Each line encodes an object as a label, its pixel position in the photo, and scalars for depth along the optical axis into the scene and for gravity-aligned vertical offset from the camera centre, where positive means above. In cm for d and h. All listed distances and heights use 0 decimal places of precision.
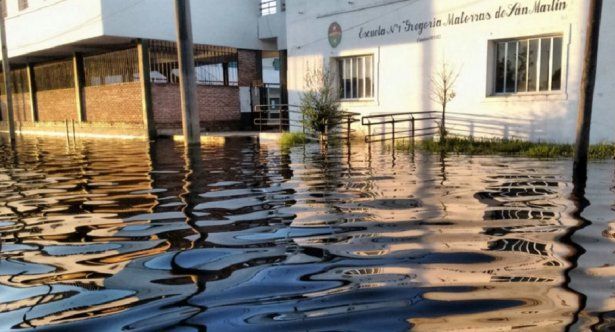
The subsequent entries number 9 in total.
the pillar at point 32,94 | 3181 +137
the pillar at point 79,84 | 2655 +162
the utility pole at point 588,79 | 813 +41
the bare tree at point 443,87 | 1452 +60
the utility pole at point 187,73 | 1577 +126
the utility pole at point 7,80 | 2534 +188
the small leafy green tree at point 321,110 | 1584 +0
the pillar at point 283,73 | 2394 +177
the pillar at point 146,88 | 2238 +114
